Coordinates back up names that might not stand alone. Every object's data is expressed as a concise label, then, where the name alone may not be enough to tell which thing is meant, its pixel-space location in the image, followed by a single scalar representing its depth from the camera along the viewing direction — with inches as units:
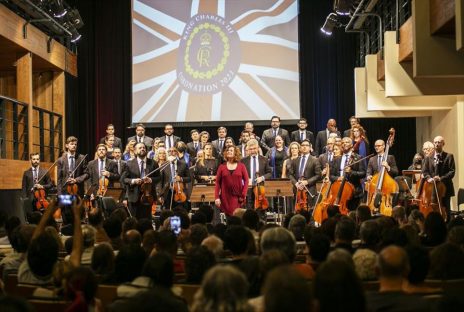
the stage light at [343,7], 596.1
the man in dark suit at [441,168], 437.7
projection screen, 725.9
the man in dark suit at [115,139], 626.0
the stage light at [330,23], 645.9
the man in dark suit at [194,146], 612.2
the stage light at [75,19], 652.9
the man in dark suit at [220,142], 611.7
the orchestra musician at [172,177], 510.0
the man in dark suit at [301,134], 621.8
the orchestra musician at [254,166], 478.0
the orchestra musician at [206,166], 547.2
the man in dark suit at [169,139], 623.2
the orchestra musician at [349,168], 485.4
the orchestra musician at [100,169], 519.2
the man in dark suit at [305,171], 503.8
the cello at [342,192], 450.6
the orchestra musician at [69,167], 527.5
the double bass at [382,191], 433.1
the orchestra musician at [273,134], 619.8
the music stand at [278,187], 466.0
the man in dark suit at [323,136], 612.7
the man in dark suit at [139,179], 454.6
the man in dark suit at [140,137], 624.7
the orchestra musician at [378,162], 476.1
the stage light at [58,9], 613.6
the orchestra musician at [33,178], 515.7
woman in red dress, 414.3
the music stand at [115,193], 478.6
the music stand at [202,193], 479.8
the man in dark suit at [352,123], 582.9
